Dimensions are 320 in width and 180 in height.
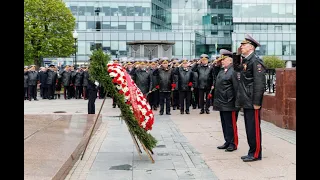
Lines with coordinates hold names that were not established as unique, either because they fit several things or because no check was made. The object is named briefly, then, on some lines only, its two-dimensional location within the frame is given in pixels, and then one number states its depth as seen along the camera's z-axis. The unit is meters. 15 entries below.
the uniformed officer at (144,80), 16.83
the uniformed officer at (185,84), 16.70
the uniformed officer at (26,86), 24.20
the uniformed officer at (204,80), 16.56
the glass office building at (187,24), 74.06
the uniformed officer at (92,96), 14.45
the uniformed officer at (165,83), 16.19
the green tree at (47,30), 43.00
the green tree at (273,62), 57.01
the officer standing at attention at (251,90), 7.28
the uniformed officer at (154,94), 17.80
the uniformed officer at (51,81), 25.34
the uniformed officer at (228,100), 8.60
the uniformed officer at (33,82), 24.56
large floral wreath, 7.34
